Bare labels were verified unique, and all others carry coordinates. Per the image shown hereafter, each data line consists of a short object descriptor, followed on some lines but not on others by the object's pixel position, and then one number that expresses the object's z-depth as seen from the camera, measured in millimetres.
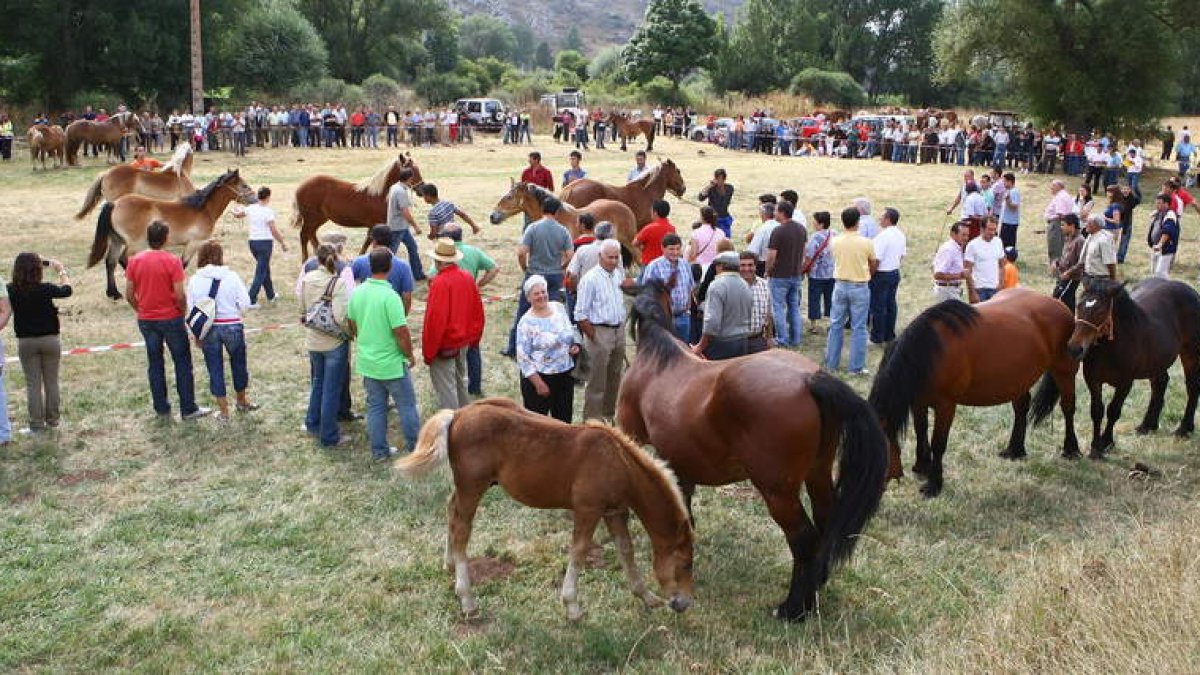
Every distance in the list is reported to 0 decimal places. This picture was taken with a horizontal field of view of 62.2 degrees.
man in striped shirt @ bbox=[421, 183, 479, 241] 12377
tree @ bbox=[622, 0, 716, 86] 63562
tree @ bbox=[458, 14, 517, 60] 131000
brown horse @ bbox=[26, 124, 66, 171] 26344
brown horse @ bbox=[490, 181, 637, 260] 12891
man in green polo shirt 7562
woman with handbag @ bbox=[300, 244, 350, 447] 8203
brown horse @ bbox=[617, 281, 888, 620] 5422
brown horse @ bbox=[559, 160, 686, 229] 14695
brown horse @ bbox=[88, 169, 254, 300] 12844
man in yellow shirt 9953
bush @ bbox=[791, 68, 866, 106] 62219
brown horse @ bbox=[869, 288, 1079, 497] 7172
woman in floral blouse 7184
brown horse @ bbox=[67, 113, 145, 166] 27734
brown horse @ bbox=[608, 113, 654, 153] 36469
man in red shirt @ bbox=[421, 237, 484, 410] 7730
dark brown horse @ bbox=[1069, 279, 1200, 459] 7918
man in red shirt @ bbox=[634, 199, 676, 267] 11055
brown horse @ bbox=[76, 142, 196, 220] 16203
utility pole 35969
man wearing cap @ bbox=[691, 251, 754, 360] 7859
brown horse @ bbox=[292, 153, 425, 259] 15016
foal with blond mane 5285
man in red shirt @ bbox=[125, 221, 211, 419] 8633
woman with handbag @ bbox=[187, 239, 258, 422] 8602
